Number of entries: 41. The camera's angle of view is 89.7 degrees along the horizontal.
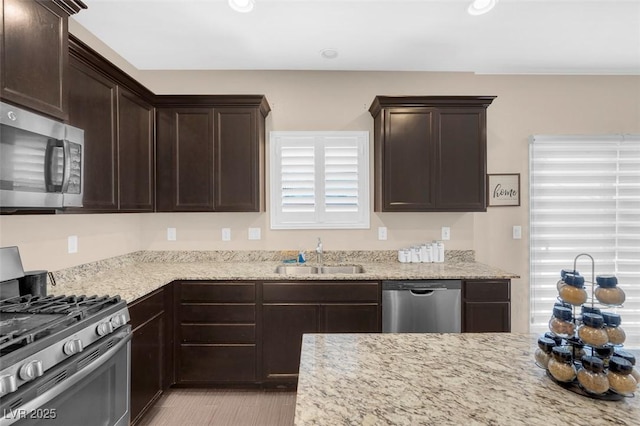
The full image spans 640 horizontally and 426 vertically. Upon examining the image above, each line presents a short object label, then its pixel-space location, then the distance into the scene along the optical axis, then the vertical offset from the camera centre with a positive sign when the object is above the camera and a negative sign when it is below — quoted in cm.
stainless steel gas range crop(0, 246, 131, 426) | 114 -63
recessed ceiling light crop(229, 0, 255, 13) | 216 +140
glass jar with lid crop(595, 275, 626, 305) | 92 -23
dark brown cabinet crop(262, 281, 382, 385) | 263 -86
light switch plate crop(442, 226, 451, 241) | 332 -23
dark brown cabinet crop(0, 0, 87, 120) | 141 +75
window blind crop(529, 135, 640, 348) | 327 +6
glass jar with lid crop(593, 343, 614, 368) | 86 -38
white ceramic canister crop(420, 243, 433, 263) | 320 -43
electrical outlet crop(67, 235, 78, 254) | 235 -25
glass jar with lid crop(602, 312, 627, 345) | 88 -33
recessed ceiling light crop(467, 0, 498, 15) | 218 +141
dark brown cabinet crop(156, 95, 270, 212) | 292 +49
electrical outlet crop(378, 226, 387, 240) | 331 -23
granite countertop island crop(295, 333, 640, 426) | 79 -52
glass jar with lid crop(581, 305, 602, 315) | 90 -28
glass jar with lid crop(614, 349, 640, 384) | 86 -41
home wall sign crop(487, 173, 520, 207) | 331 +21
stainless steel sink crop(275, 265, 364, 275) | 311 -58
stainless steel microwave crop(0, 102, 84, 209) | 135 +23
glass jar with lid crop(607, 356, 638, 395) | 84 -44
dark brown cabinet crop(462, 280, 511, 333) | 264 -77
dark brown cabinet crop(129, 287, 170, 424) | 207 -99
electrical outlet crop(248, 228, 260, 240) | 330 -23
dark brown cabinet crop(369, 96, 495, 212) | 293 +54
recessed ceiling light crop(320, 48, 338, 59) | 291 +145
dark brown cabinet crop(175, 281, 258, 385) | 262 -100
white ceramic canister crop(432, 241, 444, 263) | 318 -42
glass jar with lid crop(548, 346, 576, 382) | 91 -44
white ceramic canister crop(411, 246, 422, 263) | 318 -44
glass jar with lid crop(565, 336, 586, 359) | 93 -40
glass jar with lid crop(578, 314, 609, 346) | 86 -33
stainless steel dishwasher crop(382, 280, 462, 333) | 263 -78
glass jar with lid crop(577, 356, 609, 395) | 85 -44
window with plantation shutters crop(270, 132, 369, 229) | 329 +32
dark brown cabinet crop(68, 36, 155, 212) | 202 +58
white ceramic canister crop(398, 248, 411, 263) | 318 -45
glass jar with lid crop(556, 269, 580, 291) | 100 -21
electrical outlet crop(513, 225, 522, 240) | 333 -22
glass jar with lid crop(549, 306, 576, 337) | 96 -34
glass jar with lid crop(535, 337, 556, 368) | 97 -43
